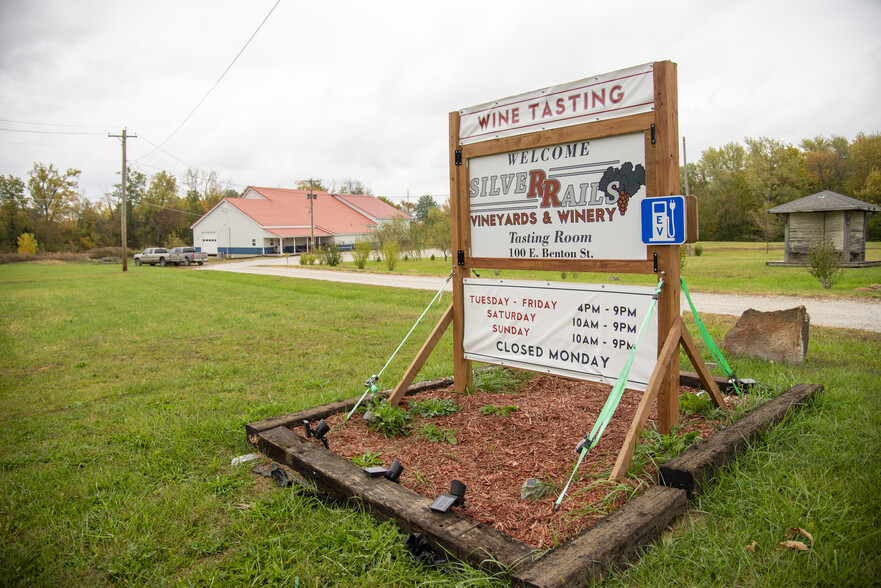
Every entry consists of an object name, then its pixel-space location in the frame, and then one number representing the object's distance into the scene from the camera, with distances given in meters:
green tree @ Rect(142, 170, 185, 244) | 69.25
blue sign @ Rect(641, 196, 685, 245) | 3.47
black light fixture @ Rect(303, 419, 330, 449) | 3.78
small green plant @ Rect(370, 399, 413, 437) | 4.14
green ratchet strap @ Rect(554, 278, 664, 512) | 3.00
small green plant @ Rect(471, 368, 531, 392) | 5.21
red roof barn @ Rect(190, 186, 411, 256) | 56.16
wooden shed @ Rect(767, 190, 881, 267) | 20.83
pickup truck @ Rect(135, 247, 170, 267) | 43.97
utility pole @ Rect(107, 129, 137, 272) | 34.92
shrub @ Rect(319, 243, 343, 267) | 32.56
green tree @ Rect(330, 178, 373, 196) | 90.04
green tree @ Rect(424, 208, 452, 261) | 34.91
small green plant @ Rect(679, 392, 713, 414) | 4.10
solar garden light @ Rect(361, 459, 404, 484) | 3.22
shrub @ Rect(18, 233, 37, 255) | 54.28
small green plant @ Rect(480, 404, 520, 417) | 4.45
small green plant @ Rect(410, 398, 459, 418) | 4.50
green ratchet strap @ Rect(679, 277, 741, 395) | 4.05
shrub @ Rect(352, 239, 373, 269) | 29.95
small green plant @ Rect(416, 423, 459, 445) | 3.97
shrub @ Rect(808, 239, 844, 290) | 13.59
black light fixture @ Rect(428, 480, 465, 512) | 2.75
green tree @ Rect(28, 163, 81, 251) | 59.07
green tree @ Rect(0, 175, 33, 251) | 56.56
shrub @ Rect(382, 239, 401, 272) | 28.08
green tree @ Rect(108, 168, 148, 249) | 68.19
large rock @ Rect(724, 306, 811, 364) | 5.85
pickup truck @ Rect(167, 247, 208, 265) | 43.00
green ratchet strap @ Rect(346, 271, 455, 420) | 4.45
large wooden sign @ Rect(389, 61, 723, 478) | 3.64
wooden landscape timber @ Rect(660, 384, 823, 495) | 2.89
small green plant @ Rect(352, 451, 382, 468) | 3.53
